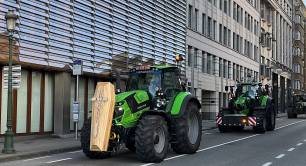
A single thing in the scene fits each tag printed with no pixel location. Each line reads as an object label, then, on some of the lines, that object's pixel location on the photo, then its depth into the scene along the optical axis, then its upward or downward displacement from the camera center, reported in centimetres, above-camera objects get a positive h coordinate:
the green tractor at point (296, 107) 5362 -119
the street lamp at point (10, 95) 1540 -3
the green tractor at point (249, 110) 2709 -83
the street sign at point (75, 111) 2080 -65
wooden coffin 1367 -55
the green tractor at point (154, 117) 1408 -66
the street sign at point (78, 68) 2034 +106
